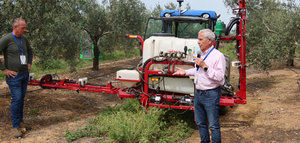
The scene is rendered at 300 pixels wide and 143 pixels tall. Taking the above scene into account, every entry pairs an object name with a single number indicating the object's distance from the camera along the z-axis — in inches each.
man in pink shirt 144.8
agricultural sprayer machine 224.1
